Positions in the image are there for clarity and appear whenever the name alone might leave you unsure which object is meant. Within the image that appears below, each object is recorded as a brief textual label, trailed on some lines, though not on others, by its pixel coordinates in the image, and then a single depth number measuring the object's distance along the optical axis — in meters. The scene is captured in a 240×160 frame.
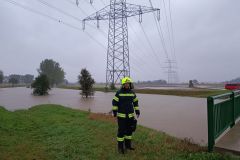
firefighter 6.06
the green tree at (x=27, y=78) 141.62
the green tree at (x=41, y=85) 32.91
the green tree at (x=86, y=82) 28.05
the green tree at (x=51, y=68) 96.99
